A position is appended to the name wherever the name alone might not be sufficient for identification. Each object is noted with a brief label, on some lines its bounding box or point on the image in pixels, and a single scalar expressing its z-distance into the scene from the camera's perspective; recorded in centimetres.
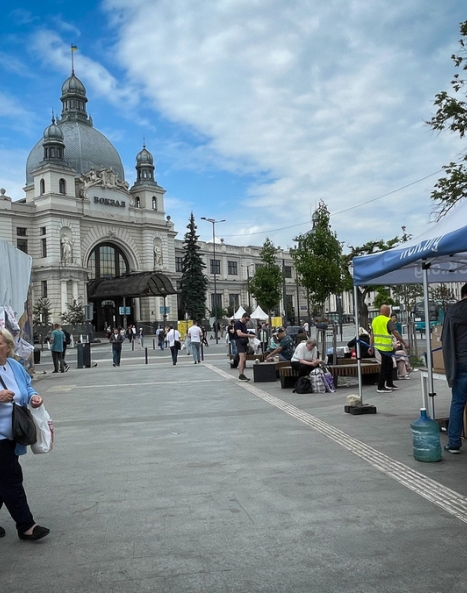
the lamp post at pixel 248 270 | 8924
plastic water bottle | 586
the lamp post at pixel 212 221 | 6181
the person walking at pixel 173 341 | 2312
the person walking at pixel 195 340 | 2261
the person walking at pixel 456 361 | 614
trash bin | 2384
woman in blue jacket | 404
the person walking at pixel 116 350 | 2353
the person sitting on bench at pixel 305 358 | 1225
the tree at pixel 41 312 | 5816
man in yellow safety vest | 1139
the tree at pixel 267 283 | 5853
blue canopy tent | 558
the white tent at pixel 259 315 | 3725
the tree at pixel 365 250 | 2805
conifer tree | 6969
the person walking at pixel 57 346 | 2035
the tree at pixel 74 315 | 5688
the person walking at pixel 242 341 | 1505
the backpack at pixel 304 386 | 1196
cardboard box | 726
